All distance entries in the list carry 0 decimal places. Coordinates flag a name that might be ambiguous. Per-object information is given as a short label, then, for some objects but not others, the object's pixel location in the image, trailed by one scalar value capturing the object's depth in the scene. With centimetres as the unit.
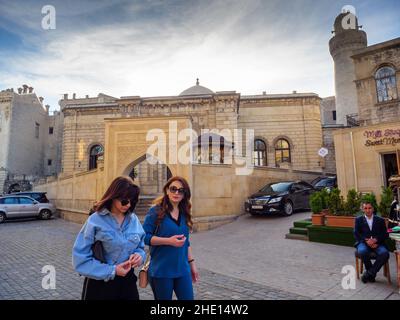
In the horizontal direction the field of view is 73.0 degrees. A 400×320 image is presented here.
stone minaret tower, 3108
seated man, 497
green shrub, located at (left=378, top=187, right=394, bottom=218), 738
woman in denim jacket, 217
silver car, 1652
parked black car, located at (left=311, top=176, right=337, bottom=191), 1724
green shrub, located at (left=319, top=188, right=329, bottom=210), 894
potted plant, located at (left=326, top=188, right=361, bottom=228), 816
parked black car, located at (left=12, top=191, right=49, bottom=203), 1820
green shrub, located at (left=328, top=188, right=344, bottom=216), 859
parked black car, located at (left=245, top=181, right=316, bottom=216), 1225
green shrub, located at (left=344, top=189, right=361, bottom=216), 833
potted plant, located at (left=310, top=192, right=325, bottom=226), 871
